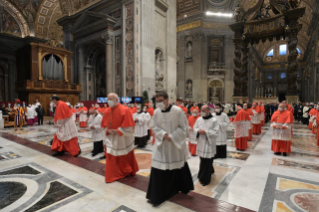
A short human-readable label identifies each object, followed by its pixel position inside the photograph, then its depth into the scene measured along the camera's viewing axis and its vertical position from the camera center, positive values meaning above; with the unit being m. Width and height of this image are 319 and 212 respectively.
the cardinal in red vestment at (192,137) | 6.08 -1.27
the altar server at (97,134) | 6.09 -1.10
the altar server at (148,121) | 7.79 -0.86
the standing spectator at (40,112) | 13.31 -0.76
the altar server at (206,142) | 3.96 -0.91
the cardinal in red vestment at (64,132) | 5.26 -0.90
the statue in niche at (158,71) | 18.25 +2.96
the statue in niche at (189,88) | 28.73 +1.97
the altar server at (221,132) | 5.30 -0.94
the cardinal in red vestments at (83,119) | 12.32 -1.19
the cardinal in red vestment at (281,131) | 5.83 -1.01
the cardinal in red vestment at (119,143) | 3.73 -0.86
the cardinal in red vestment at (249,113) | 7.33 -0.55
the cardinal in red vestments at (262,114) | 11.21 -0.90
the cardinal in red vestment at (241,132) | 6.61 -1.13
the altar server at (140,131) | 7.32 -1.20
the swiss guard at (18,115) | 10.91 -0.81
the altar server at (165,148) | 2.83 -0.74
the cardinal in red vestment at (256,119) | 9.82 -1.05
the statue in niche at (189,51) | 28.92 +7.87
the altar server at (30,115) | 13.29 -0.97
